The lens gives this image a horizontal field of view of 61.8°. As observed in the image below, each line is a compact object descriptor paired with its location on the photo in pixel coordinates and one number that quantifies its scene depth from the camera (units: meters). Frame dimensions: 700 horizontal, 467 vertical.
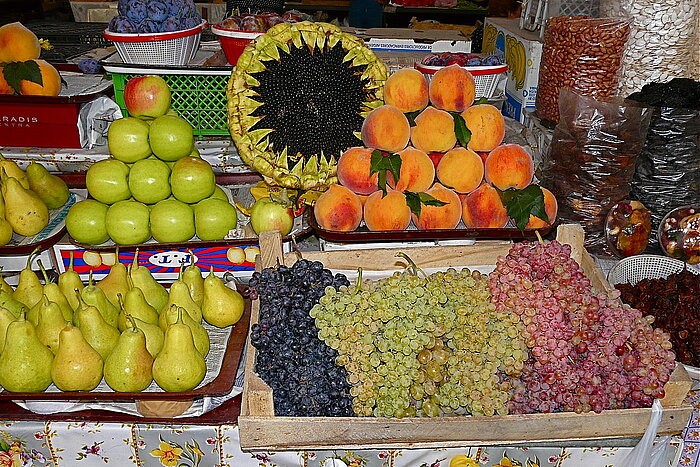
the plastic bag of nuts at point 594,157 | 1.65
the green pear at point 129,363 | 1.08
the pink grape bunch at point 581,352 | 1.02
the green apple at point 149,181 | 1.51
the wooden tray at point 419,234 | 1.43
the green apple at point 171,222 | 1.48
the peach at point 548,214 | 1.47
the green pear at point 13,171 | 1.56
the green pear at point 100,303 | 1.17
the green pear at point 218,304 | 1.26
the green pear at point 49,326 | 1.13
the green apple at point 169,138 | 1.55
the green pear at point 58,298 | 1.20
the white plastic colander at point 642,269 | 1.51
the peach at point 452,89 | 1.52
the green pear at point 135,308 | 1.19
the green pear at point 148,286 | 1.28
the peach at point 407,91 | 1.54
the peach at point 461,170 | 1.47
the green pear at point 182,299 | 1.22
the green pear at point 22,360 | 1.06
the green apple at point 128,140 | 1.54
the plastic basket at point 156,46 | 1.85
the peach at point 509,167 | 1.46
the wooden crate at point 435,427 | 1.00
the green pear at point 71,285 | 1.25
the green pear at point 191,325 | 1.13
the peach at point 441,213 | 1.45
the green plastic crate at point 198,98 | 1.84
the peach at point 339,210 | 1.43
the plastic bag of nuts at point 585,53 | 1.86
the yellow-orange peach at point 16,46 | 1.93
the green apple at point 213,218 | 1.51
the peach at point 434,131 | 1.48
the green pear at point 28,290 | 1.25
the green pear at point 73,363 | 1.07
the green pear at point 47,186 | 1.61
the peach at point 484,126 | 1.49
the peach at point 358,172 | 1.46
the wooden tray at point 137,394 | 1.08
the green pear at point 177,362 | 1.08
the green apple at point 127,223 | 1.47
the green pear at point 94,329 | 1.12
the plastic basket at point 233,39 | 1.89
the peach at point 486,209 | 1.46
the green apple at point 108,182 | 1.51
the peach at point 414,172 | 1.46
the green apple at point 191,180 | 1.51
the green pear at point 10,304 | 1.20
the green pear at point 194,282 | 1.31
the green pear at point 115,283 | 1.29
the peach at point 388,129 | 1.46
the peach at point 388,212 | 1.43
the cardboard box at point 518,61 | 2.15
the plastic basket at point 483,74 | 2.00
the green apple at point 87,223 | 1.47
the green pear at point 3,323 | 1.12
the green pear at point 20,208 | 1.48
